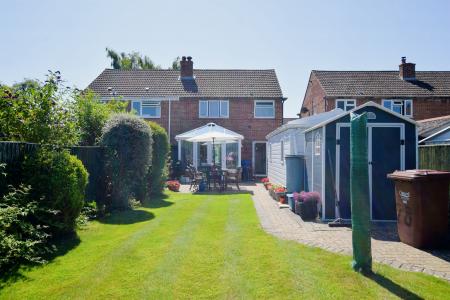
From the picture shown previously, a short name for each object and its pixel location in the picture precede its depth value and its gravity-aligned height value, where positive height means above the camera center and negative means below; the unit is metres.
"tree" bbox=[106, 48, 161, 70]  43.38 +13.04
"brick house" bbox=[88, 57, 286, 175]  22.86 +3.44
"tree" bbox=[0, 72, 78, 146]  7.18 +0.92
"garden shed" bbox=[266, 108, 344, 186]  11.71 +0.58
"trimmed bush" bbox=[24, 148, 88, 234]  6.24 -0.54
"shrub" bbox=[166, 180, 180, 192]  15.58 -1.34
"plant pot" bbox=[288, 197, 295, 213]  9.98 -1.40
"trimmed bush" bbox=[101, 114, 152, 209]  9.88 +0.13
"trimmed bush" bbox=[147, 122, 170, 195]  12.74 -0.11
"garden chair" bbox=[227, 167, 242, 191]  15.92 -0.81
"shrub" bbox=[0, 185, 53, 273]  5.11 -1.22
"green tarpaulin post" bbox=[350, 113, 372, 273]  5.00 -0.68
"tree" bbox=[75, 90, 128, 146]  10.51 +1.22
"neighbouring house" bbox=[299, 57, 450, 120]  24.11 +4.91
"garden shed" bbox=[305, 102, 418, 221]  8.66 +0.01
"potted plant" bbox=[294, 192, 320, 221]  8.95 -1.29
